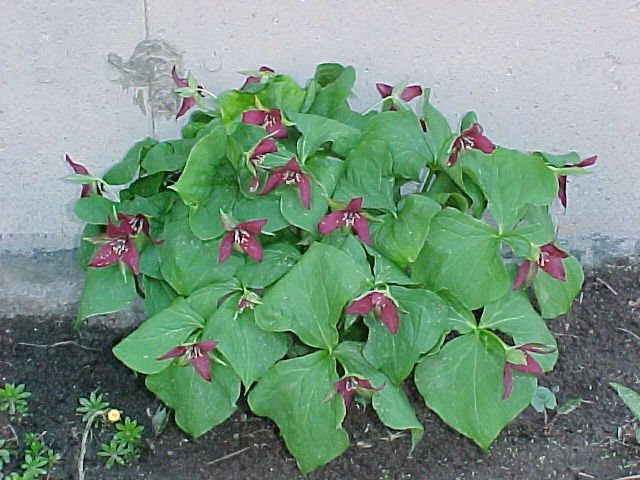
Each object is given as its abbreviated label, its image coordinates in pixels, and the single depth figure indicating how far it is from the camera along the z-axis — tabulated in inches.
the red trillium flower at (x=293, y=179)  79.5
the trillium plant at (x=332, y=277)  80.1
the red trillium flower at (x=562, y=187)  88.8
